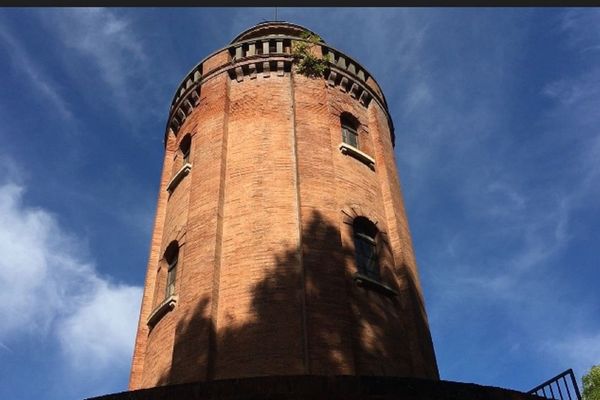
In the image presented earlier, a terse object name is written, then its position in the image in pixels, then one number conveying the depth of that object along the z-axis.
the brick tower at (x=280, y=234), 8.90
